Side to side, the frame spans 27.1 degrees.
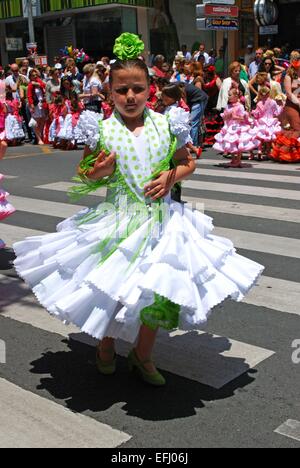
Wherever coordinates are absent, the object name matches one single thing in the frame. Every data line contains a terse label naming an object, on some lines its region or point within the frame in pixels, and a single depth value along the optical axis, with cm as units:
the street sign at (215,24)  1605
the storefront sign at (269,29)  2033
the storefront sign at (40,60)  2003
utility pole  2446
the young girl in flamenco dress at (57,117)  1406
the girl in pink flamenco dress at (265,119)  1119
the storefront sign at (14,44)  2566
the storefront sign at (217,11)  1595
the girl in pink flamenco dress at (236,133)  1059
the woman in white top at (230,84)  1213
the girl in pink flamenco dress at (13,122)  1456
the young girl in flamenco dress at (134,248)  283
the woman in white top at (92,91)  1498
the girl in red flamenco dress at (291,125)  1082
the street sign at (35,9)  2662
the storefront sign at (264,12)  1914
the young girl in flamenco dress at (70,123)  1374
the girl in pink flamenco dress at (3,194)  482
